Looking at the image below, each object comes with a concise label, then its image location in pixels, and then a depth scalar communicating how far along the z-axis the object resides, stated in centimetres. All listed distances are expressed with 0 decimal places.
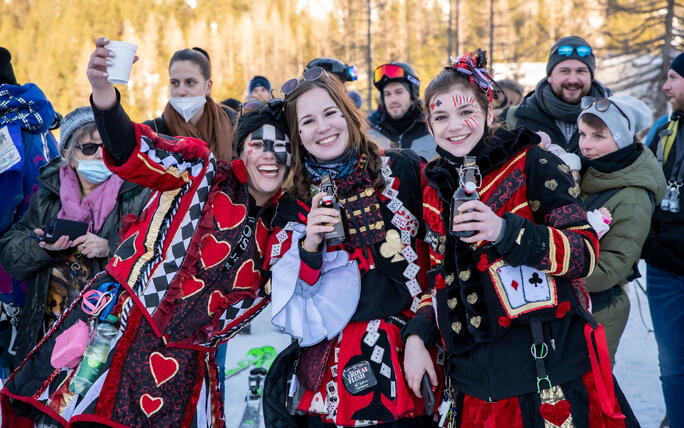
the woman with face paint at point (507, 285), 169
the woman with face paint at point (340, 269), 200
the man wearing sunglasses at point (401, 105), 488
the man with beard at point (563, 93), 362
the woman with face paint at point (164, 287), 202
